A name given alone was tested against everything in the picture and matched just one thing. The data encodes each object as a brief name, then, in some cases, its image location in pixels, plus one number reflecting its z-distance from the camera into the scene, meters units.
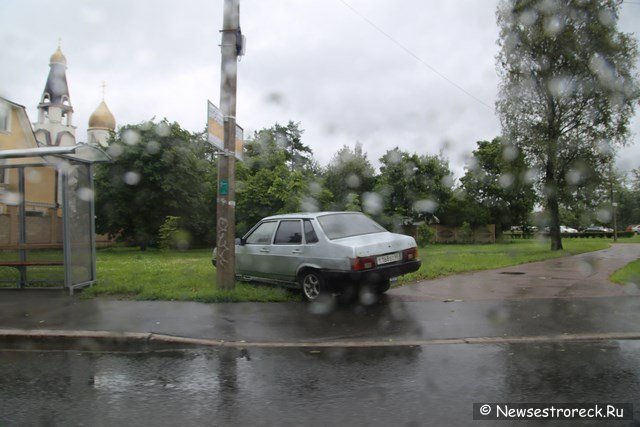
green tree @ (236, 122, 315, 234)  29.53
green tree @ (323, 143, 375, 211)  41.19
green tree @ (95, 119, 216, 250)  28.62
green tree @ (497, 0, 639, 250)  21.08
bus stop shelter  9.05
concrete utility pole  8.34
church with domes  58.34
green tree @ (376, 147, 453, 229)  38.16
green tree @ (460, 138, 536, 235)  42.84
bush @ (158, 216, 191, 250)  27.72
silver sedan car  7.29
